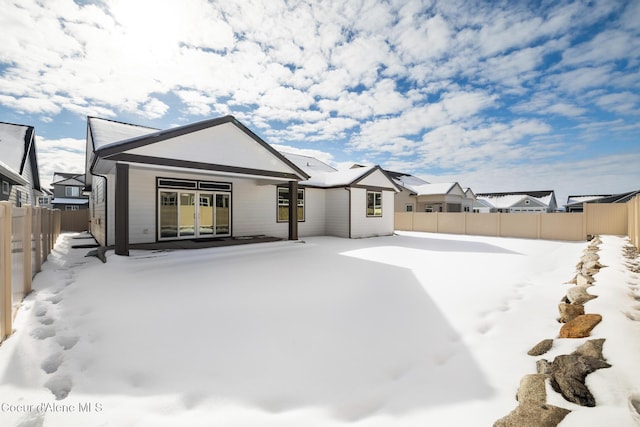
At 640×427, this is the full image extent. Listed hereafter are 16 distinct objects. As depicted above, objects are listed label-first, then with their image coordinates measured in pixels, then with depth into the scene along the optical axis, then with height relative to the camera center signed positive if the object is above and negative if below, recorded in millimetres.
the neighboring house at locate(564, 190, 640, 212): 18141 +1037
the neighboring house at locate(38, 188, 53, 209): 40556 +1177
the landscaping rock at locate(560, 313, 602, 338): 2760 -1205
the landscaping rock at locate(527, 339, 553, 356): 2771 -1405
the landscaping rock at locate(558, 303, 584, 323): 3360 -1253
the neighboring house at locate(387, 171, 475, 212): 25781 +1227
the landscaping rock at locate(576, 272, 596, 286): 4305 -1137
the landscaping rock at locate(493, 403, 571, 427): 1750 -1365
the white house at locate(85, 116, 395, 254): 7527 +880
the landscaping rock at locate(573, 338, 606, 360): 2277 -1186
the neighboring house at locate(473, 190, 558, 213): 43625 +1303
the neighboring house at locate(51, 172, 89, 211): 40750 +2368
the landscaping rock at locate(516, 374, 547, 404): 1996 -1377
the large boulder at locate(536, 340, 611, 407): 1921 -1255
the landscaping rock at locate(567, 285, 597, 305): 3545 -1147
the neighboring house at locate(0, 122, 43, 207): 11359 +2629
